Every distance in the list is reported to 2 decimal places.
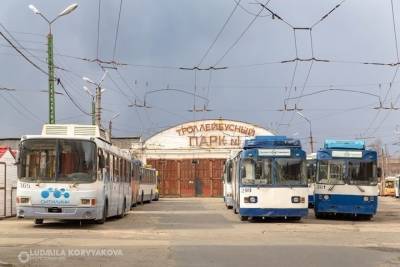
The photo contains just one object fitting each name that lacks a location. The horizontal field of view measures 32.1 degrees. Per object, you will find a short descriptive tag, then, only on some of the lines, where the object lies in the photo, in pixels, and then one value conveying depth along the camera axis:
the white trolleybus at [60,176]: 20.97
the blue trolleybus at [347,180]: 28.30
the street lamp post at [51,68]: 32.25
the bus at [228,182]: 36.17
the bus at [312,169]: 28.92
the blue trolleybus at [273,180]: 25.41
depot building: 79.94
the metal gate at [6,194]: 26.69
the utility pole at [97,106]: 44.28
